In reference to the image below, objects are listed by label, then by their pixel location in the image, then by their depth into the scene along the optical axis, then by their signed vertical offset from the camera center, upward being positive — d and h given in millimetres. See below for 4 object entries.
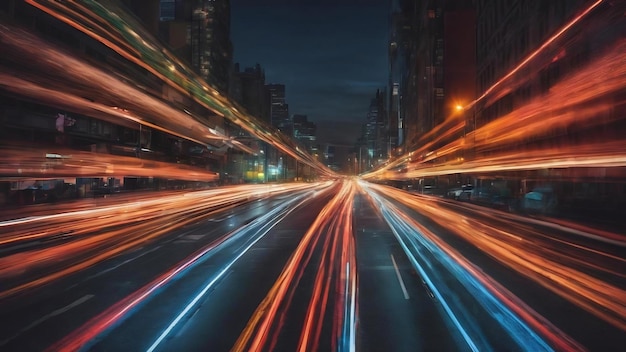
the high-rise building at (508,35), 42091 +12906
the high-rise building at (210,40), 120250 +30876
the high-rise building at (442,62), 97688 +22200
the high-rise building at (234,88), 150150 +26034
